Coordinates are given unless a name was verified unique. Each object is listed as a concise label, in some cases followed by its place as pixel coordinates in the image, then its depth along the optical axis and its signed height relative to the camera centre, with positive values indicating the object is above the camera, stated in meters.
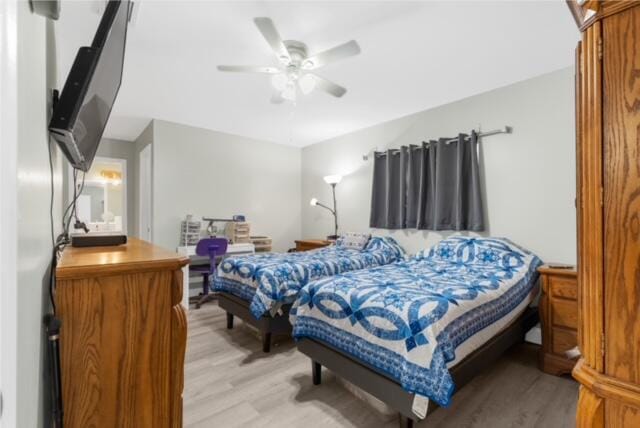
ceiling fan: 1.93 +1.12
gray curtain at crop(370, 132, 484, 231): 3.25 +0.30
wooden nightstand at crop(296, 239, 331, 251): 4.50 -0.50
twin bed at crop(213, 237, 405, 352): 2.50 -0.61
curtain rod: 3.02 +0.84
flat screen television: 0.87 +0.41
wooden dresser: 0.86 -0.39
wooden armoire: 0.67 +0.00
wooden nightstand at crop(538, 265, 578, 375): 2.16 -0.80
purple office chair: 3.72 -0.50
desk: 4.04 -0.55
